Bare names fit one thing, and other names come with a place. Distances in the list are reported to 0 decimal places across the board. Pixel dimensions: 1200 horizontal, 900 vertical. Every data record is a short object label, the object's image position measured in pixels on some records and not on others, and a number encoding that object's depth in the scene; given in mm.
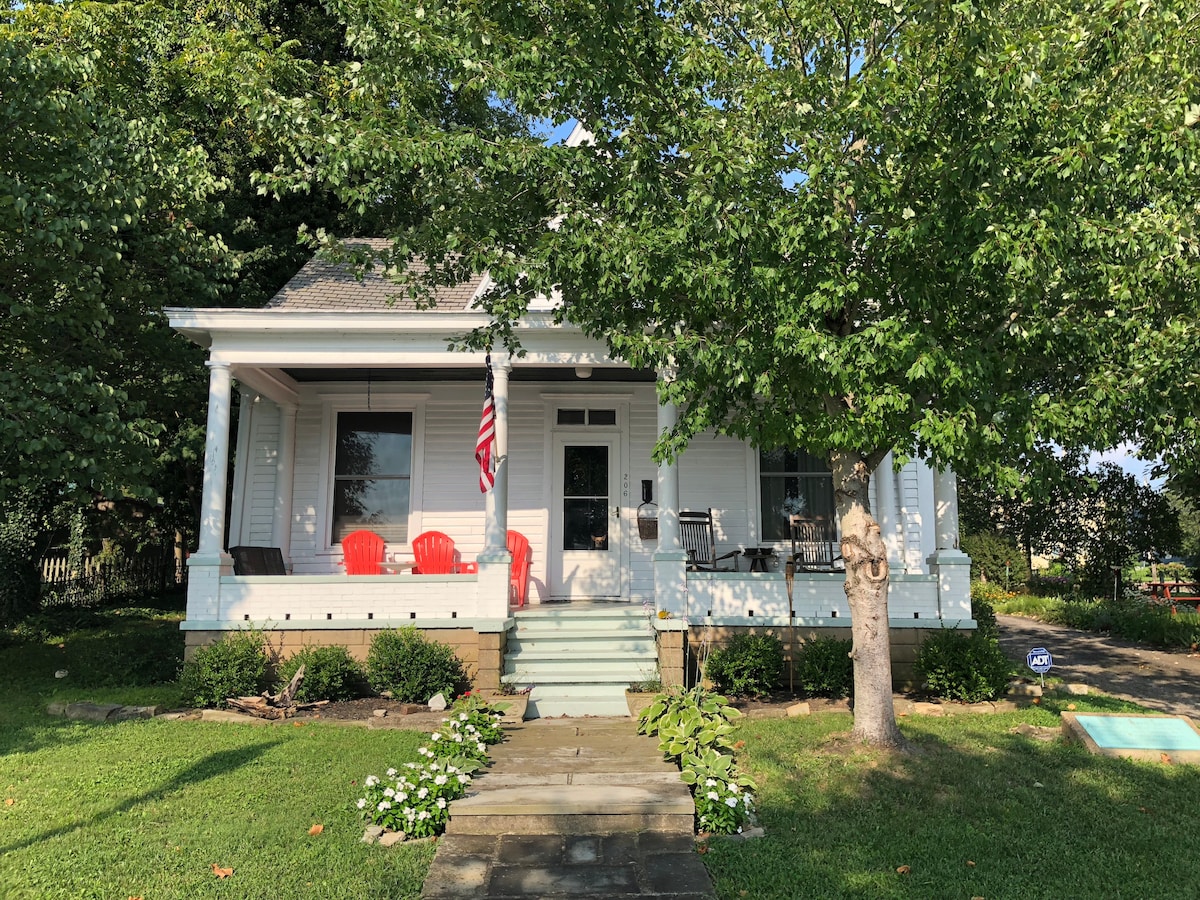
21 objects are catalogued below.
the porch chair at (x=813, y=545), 9820
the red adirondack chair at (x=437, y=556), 9836
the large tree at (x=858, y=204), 5012
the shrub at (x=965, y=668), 7898
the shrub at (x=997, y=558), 21323
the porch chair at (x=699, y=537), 10343
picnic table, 15695
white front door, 10695
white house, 8586
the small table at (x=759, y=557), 9883
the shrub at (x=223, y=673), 7891
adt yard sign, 6918
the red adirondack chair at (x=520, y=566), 10312
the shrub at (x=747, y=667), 8164
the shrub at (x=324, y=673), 8031
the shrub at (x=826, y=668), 8117
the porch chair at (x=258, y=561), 9258
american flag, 8406
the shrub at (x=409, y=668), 8039
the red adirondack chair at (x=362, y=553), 9727
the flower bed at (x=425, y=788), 4605
